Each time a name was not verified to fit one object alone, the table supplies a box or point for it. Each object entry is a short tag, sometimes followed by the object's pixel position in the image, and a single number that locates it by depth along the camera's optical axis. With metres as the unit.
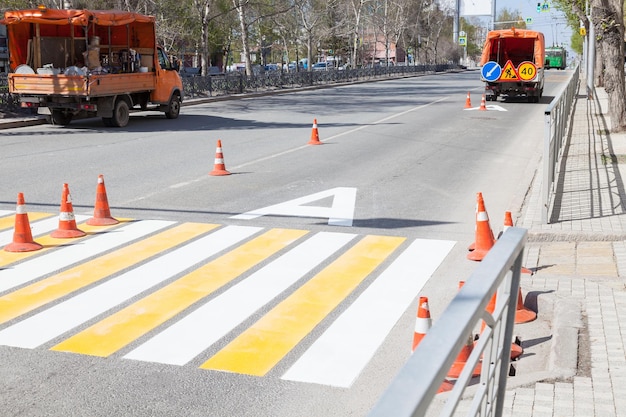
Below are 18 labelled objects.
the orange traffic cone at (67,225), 9.63
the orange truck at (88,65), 23.23
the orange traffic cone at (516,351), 5.84
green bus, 104.94
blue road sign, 33.97
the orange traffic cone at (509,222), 7.88
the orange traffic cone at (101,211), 10.31
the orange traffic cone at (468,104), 32.11
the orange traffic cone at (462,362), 4.48
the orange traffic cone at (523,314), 6.60
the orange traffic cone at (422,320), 5.20
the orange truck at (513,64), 34.16
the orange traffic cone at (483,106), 30.86
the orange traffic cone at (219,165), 14.55
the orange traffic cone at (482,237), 8.59
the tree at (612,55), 21.50
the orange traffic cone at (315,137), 19.50
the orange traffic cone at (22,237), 9.02
